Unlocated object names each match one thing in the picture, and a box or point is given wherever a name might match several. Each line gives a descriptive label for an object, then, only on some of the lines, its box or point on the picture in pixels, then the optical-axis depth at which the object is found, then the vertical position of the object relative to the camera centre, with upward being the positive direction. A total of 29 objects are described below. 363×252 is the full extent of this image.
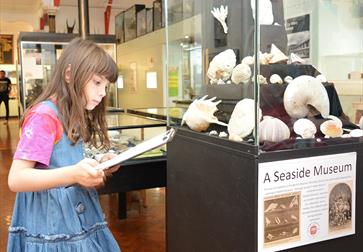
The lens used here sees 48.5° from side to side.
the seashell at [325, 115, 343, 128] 1.73 -0.13
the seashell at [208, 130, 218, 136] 1.74 -0.18
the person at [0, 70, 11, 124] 13.07 +0.15
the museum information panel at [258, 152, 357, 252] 1.43 -0.41
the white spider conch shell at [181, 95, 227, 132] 1.83 -0.11
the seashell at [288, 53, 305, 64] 1.85 +0.14
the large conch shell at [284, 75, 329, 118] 1.66 -0.03
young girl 1.18 -0.17
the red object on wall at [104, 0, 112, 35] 11.52 +2.19
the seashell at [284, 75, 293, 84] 1.74 +0.05
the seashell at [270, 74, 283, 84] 1.67 +0.05
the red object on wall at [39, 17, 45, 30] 10.77 +1.89
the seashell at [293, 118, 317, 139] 1.63 -0.15
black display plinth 1.45 -0.42
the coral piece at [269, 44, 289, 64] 1.73 +0.15
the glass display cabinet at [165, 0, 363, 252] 1.46 -0.23
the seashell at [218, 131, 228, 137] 1.67 -0.18
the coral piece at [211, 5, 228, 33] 2.00 +0.39
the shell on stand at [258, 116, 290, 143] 1.50 -0.15
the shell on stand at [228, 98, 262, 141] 1.50 -0.11
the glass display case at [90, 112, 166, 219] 2.95 -0.53
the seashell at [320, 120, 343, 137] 1.68 -0.16
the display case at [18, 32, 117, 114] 5.85 +0.53
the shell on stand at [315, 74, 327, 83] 1.80 +0.05
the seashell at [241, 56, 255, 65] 1.57 +0.12
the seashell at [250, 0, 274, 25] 1.74 +0.34
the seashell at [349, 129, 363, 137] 1.69 -0.18
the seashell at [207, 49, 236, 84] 1.84 +0.12
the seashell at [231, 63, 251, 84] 1.61 +0.07
